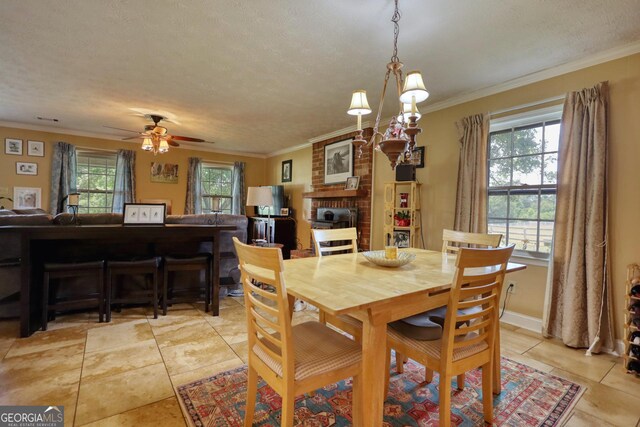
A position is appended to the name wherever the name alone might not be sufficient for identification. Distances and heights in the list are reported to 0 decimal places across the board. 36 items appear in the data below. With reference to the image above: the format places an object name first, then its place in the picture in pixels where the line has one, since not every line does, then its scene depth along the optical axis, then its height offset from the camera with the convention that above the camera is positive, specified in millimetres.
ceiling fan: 4043 +976
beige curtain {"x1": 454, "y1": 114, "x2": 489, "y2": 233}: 2938 +421
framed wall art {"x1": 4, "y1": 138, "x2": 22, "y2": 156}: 4672 +896
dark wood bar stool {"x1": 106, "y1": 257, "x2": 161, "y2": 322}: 2629 -612
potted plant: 3582 -43
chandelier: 1462 +530
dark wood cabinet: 5742 -420
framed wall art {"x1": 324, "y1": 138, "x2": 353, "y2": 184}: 4609 +850
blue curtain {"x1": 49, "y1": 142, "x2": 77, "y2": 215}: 4934 +509
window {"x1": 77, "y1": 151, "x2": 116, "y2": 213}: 5352 +455
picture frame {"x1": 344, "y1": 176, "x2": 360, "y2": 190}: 4387 +466
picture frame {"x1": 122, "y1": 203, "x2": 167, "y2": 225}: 2748 -75
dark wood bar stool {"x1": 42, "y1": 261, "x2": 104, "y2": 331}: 2416 -752
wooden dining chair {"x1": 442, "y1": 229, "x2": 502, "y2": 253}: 2072 -158
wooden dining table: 1121 -327
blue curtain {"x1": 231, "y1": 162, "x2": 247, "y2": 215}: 6723 +446
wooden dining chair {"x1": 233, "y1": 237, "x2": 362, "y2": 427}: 1111 -607
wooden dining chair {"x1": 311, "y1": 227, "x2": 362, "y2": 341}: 1566 -288
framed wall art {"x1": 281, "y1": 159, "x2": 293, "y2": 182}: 6312 +902
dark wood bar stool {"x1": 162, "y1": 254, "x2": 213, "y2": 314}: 2795 -752
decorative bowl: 1684 -266
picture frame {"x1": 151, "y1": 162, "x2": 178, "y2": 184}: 5867 +698
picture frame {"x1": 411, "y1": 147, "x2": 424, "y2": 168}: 3585 +717
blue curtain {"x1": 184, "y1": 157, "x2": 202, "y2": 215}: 6145 +432
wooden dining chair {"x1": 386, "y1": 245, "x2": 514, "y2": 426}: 1254 -586
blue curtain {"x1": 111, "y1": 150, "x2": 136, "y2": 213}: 5469 +463
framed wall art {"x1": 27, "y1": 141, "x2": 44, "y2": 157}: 4824 +904
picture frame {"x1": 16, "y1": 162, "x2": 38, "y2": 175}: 4766 +559
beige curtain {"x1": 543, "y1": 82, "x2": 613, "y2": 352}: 2229 -92
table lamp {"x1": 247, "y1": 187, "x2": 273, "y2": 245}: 5103 +250
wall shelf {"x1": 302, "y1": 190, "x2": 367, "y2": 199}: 4309 +304
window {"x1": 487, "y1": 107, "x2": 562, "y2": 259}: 2668 +383
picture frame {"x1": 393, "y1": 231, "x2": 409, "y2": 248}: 3543 -291
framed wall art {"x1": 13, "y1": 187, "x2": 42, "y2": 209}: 4742 +78
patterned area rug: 1490 -1051
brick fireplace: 4273 +328
